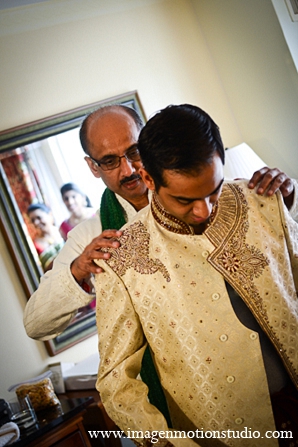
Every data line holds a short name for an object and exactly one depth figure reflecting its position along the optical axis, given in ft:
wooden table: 7.51
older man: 6.75
